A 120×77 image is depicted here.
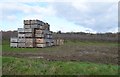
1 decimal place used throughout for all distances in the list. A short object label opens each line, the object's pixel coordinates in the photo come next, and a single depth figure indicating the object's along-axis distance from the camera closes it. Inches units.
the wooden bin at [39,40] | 319.1
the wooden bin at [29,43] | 315.1
